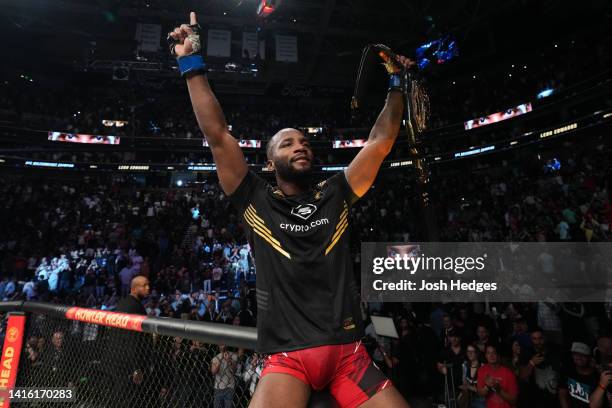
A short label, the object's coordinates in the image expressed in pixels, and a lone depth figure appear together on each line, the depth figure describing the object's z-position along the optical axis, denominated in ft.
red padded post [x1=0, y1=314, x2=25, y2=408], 10.26
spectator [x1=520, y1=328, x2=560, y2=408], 15.40
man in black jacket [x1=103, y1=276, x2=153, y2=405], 9.93
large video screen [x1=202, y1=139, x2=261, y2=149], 91.97
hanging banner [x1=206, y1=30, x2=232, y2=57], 67.92
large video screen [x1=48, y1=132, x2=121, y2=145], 83.51
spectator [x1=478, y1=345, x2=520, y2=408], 15.42
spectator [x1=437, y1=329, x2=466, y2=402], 18.53
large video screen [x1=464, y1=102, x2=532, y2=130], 71.15
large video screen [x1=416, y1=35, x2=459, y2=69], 71.82
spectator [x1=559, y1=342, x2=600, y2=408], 13.60
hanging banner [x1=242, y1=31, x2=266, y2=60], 70.28
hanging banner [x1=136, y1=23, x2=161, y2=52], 67.31
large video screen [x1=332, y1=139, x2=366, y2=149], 92.53
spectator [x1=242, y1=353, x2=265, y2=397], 8.00
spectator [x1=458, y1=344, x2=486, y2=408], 16.84
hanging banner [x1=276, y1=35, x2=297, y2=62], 71.26
